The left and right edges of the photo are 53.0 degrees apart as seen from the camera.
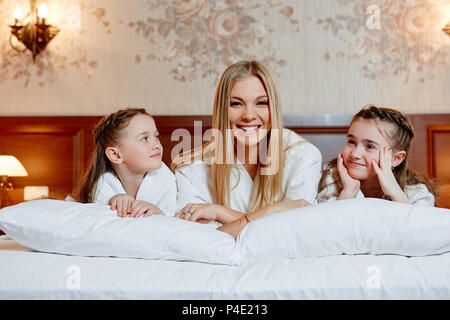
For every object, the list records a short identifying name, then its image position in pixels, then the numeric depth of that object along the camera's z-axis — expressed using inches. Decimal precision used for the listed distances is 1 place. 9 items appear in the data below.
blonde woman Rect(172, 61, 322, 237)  67.4
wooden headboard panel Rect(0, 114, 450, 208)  93.7
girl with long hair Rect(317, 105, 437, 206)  61.9
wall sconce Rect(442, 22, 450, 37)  92.3
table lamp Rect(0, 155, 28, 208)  94.9
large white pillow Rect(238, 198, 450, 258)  43.6
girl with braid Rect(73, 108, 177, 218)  67.0
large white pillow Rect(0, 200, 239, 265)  44.3
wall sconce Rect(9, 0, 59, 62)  99.8
